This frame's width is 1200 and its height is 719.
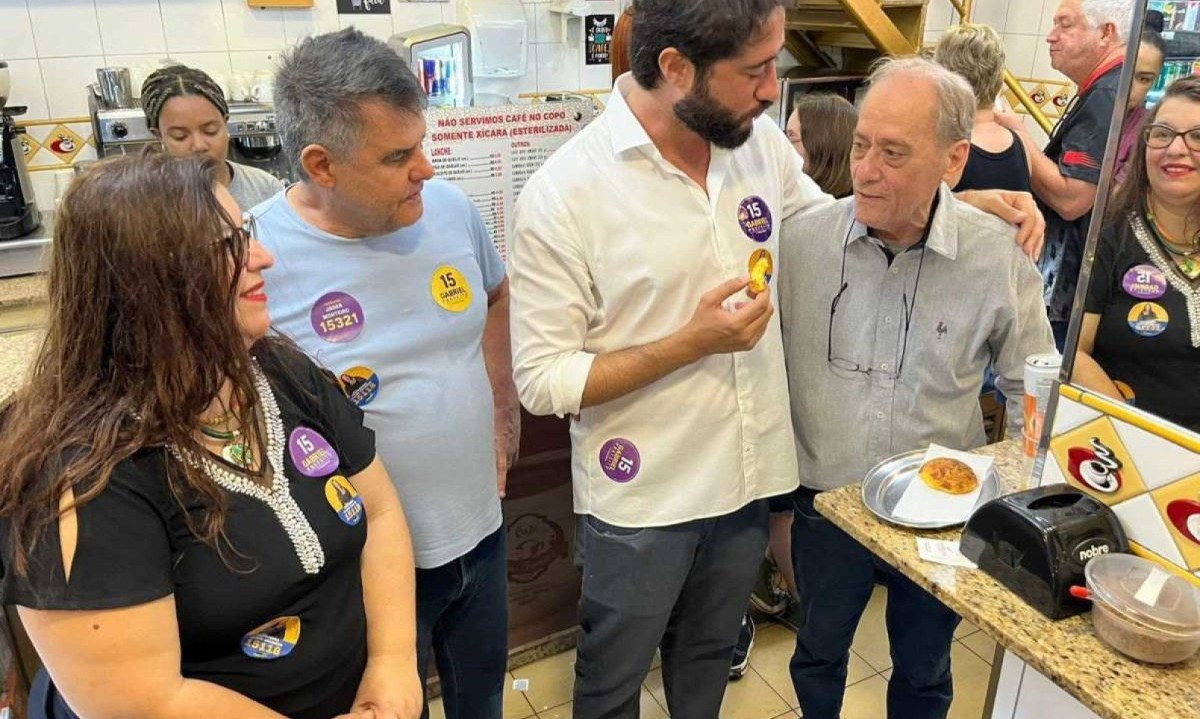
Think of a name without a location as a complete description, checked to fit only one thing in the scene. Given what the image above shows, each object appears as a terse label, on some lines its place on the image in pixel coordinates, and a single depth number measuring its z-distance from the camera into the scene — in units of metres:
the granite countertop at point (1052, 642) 1.04
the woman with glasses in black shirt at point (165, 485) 0.98
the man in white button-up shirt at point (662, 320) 1.50
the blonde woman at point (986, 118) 2.70
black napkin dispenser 1.19
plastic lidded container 1.08
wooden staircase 4.16
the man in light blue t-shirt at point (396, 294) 1.37
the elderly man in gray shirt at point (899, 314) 1.59
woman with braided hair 2.29
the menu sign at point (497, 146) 2.15
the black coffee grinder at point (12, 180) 2.72
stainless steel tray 1.44
